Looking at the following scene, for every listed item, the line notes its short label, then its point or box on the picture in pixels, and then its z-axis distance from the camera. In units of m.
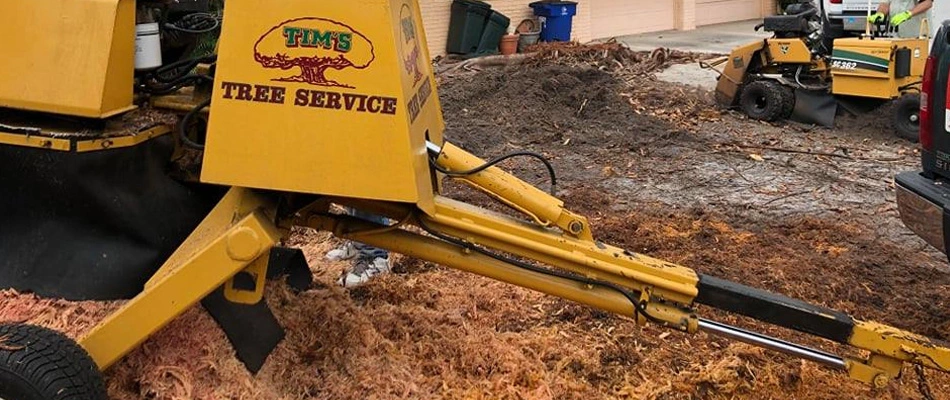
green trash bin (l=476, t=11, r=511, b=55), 13.99
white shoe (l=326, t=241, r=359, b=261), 4.99
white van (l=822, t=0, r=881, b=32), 11.44
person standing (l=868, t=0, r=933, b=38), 9.18
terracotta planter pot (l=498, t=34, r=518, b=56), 14.13
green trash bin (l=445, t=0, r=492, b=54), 13.84
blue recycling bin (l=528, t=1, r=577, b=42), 15.09
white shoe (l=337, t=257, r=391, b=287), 4.53
